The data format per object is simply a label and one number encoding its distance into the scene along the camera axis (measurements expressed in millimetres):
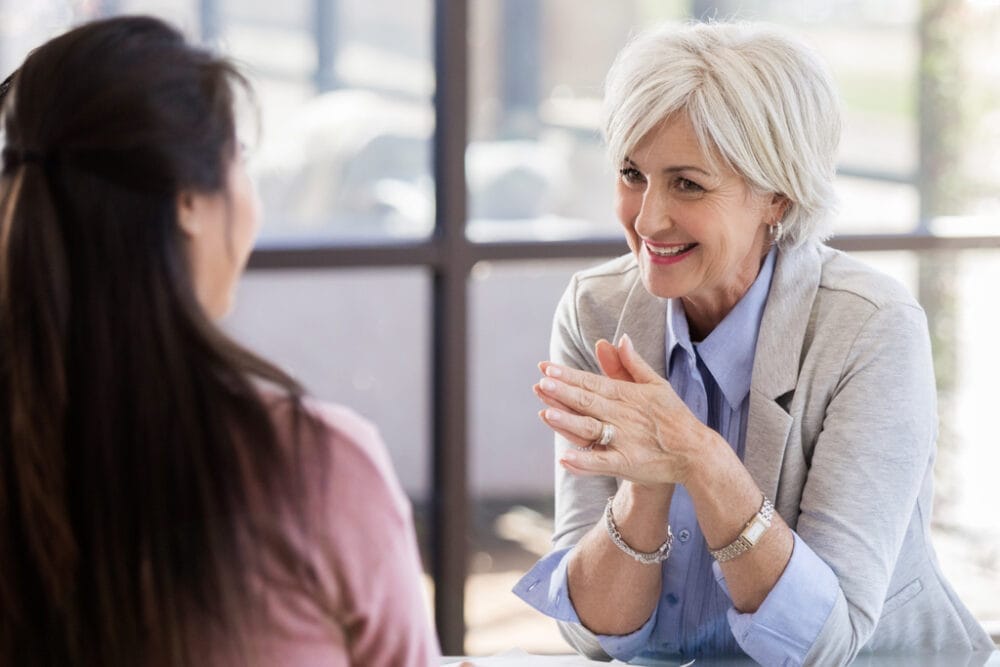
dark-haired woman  2820
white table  3286
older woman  3286
